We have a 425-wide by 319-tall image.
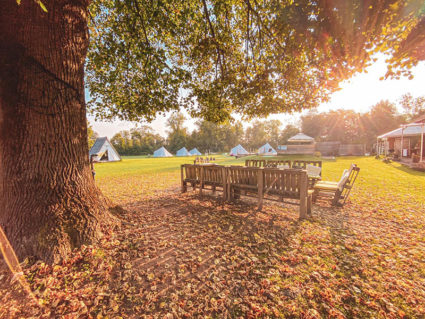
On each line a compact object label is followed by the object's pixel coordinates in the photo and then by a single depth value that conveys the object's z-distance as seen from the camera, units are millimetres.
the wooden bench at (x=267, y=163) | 9023
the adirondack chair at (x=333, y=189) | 5711
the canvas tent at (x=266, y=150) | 44250
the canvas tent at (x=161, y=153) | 49272
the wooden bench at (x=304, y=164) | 8091
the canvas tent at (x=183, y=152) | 56491
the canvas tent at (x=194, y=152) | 60575
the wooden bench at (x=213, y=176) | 6427
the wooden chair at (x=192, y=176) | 7366
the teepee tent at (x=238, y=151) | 44438
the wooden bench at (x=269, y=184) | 4836
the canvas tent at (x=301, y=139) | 30188
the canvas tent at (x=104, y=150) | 29250
